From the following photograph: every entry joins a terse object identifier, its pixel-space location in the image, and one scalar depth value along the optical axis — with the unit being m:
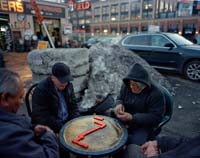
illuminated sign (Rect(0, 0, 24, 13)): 14.26
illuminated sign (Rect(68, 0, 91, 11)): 33.16
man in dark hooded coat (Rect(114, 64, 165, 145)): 2.23
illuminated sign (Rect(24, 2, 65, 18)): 16.01
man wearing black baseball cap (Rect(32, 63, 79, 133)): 2.30
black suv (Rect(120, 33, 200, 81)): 6.32
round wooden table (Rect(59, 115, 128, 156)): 1.69
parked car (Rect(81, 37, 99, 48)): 17.17
